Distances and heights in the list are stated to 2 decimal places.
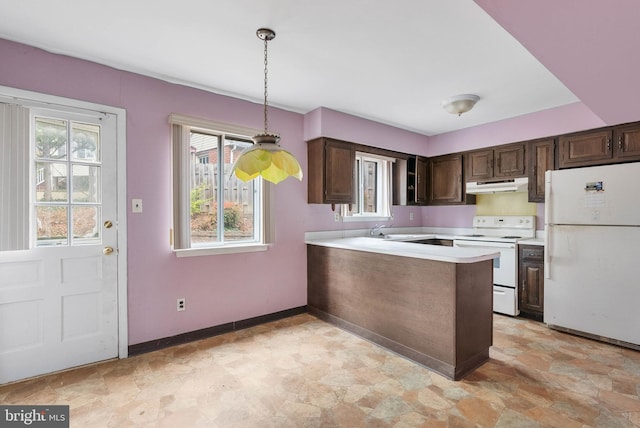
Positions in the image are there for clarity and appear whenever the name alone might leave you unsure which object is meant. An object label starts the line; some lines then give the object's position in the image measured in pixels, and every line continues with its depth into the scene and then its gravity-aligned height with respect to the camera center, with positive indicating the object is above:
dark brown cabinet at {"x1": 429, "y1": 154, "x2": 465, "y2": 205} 4.70 +0.47
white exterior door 2.34 -0.33
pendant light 2.06 +0.34
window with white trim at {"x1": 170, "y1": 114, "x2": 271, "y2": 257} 2.99 +0.17
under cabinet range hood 4.00 +0.34
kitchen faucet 4.59 -0.26
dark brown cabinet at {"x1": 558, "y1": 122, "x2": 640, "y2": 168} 3.15 +0.68
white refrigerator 2.90 -0.39
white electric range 3.77 -0.39
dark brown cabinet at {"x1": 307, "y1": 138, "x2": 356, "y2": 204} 3.77 +0.49
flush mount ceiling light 3.32 +1.14
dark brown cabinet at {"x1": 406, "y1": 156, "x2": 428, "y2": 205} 4.96 +0.47
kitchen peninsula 2.44 -0.77
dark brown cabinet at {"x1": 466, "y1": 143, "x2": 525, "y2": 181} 4.03 +0.65
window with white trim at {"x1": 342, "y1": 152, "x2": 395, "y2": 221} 4.62 +0.36
